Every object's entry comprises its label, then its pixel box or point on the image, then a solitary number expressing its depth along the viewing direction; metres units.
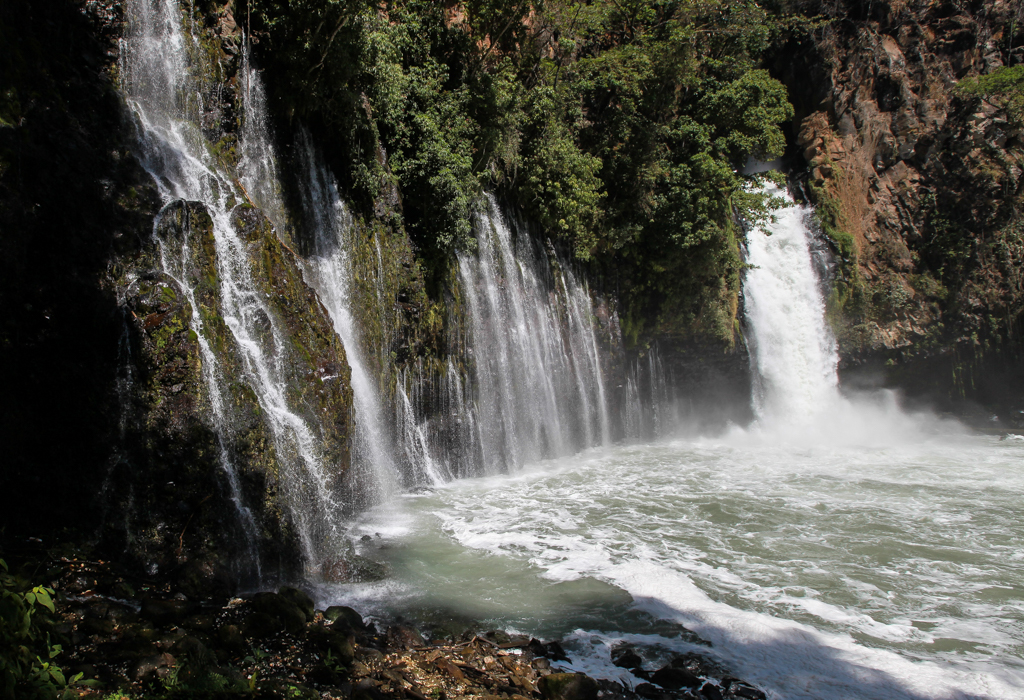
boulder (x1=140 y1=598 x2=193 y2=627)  5.45
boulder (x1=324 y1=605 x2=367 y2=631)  5.96
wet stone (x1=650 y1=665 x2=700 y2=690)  5.59
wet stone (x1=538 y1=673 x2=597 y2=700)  5.16
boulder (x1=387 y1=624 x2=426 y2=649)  5.88
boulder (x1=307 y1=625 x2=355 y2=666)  5.28
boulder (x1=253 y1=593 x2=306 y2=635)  5.67
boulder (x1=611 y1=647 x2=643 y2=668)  5.93
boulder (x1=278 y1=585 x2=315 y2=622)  6.00
